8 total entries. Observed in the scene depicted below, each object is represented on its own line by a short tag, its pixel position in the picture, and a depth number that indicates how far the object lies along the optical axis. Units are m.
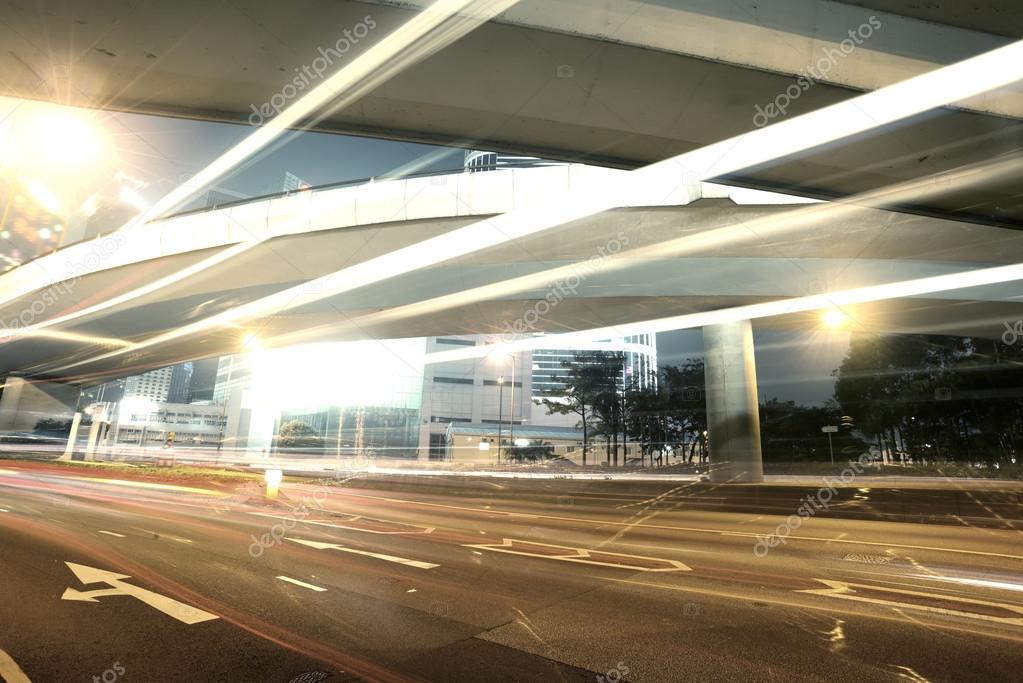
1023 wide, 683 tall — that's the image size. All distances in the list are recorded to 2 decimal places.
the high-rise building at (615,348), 105.44
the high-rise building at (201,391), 72.75
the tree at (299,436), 60.16
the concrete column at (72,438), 52.03
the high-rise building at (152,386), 67.12
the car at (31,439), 49.28
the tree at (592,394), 51.72
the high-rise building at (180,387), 81.31
